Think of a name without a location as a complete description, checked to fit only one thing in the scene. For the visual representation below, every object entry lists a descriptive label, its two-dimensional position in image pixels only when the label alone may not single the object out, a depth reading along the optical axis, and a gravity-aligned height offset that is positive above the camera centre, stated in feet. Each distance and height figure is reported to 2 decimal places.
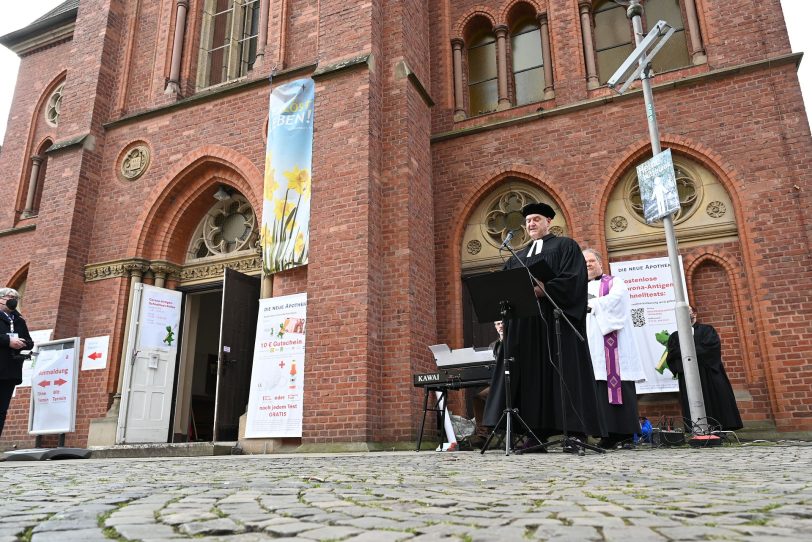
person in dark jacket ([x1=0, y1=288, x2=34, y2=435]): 26.55 +3.72
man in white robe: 22.98 +2.74
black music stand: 18.04 +3.63
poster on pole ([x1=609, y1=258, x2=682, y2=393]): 32.17 +5.72
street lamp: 26.37 +12.79
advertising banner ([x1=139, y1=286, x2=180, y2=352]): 39.86 +7.18
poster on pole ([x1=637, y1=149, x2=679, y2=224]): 28.86 +10.66
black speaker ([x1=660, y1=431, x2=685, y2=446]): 25.81 -0.49
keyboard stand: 27.63 +1.32
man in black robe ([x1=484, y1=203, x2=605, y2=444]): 18.99 +2.04
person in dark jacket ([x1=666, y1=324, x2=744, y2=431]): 28.84 +2.07
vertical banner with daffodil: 35.35 +13.88
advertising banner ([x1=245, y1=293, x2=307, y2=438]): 32.73 +3.15
